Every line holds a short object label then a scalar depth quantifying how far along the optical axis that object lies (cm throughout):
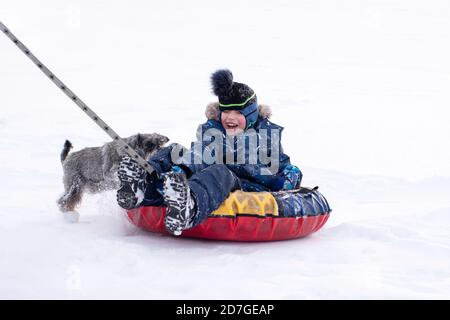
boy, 712
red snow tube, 732
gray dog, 835
